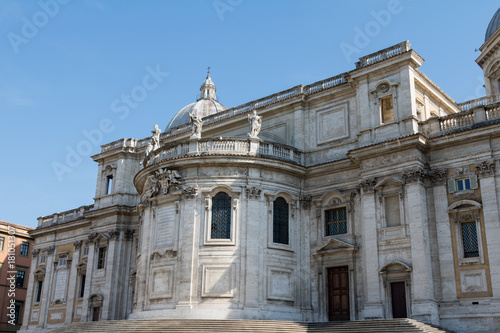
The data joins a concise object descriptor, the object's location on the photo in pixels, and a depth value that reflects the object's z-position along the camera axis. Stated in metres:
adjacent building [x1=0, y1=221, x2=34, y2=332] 51.44
